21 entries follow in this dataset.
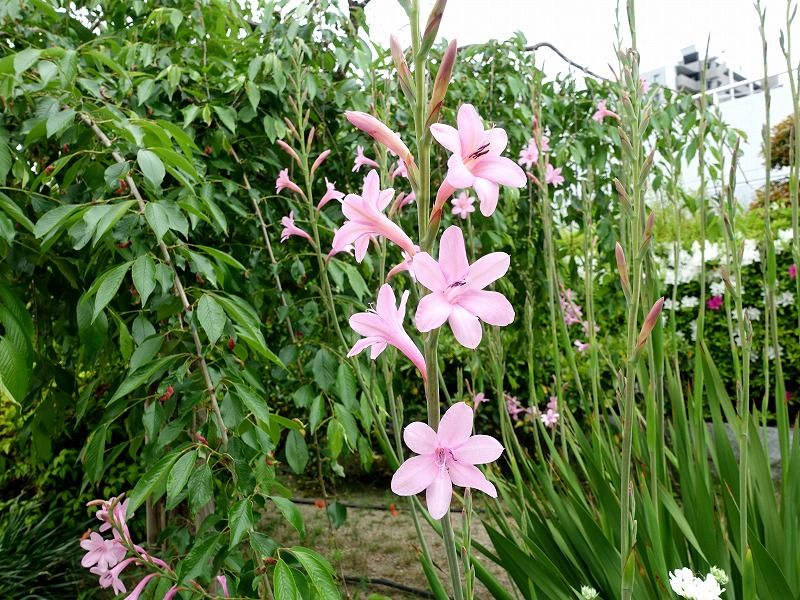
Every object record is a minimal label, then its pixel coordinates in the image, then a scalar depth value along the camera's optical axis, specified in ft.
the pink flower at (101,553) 4.81
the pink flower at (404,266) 2.54
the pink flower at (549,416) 9.83
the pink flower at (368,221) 2.48
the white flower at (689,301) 14.17
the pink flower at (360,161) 4.36
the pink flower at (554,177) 7.99
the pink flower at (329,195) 4.76
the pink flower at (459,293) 2.07
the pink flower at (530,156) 7.99
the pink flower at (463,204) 6.56
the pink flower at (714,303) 14.09
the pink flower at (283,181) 5.56
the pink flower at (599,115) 8.50
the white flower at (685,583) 2.95
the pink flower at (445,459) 2.16
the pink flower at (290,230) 5.22
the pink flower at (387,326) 2.33
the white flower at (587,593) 3.26
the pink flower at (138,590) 4.32
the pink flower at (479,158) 2.23
